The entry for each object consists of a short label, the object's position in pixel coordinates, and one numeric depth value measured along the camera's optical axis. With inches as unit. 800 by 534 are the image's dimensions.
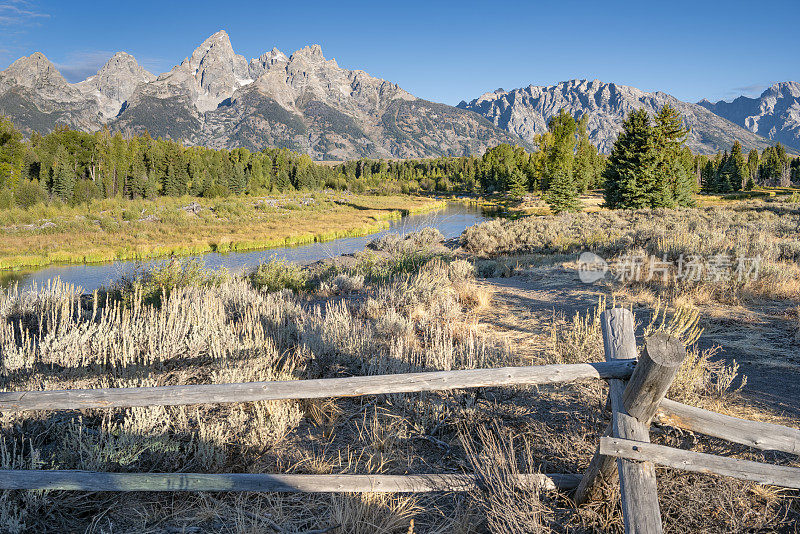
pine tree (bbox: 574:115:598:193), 2033.7
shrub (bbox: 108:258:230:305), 317.4
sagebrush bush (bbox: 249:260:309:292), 405.7
